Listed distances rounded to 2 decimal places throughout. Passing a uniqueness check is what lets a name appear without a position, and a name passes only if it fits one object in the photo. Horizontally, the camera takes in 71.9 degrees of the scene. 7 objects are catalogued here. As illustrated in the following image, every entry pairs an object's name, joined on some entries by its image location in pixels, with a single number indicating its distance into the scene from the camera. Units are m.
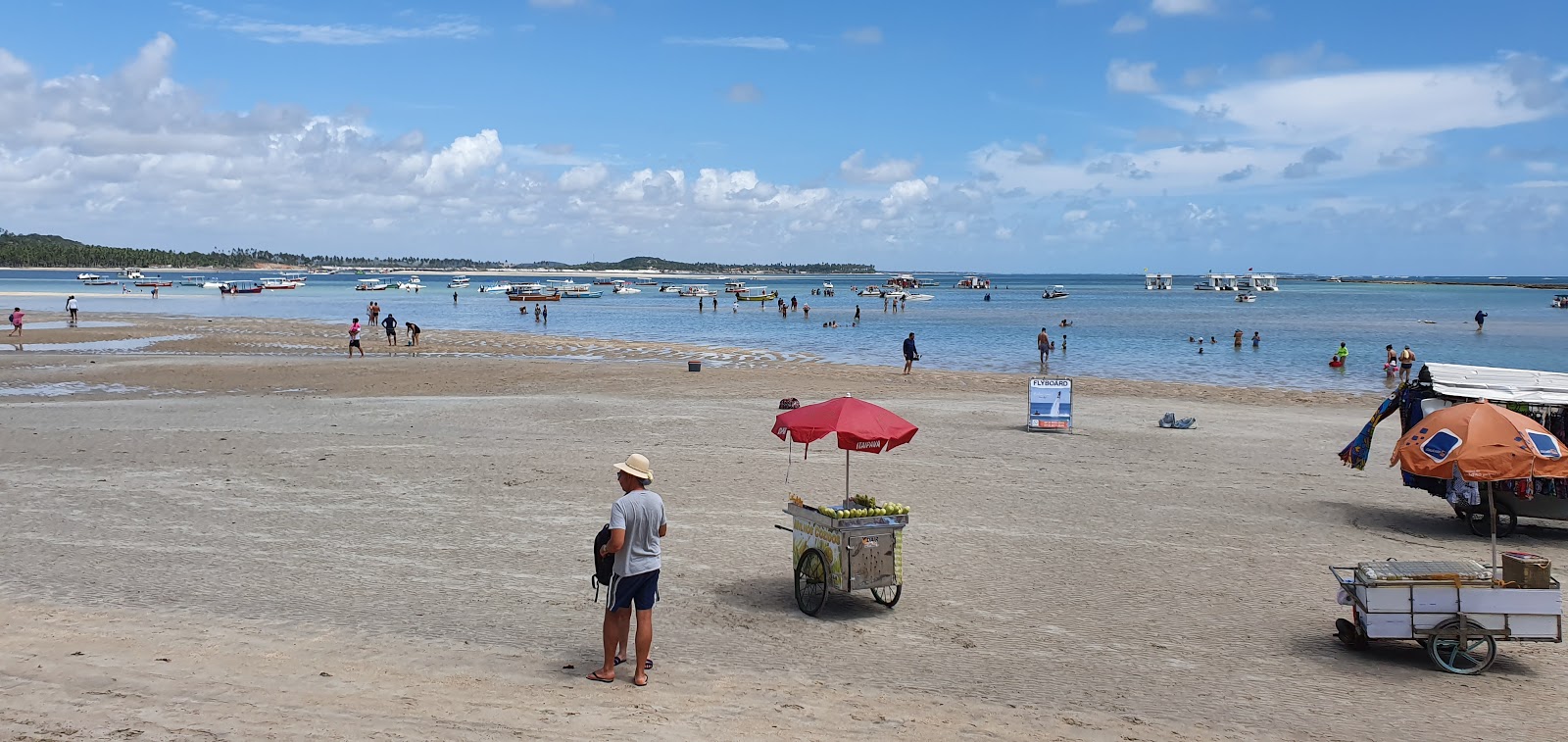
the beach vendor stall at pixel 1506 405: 13.12
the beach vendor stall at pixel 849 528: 9.69
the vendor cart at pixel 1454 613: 8.55
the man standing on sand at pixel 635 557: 7.59
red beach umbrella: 10.06
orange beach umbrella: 9.98
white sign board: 21.30
